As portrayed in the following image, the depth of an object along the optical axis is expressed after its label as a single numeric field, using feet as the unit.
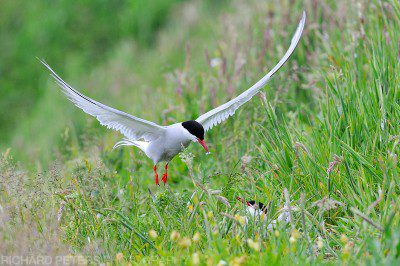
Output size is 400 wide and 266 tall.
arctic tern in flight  32.37
